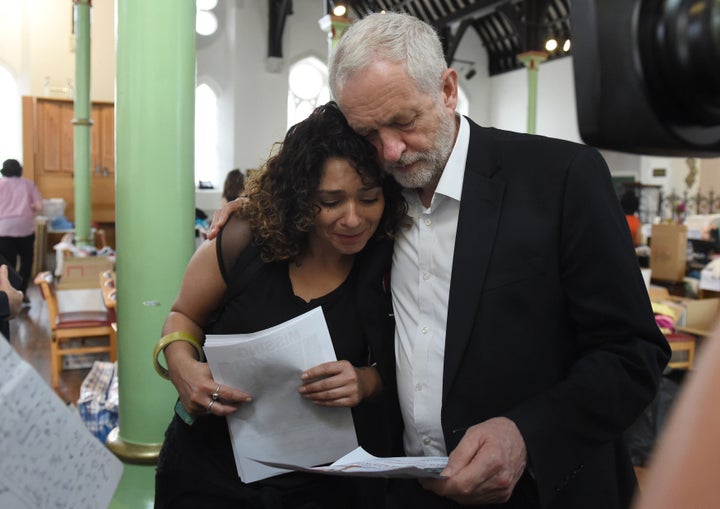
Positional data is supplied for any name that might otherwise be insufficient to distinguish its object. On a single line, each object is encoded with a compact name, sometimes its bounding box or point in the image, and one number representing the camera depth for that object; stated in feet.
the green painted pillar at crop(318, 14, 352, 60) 30.71
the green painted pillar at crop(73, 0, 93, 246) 28.99
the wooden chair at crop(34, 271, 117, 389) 17.24
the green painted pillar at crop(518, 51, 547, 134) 42.63
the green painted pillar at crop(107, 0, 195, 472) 8.80
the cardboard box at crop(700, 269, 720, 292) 18.95
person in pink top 29.30
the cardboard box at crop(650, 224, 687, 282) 20.58
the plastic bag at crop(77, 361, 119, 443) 11.19
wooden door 40.88
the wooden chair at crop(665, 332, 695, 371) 14.82
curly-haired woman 5.16
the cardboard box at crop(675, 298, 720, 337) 15.87
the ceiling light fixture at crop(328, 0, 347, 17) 31.42
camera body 1.78
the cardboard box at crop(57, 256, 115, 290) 17.95
